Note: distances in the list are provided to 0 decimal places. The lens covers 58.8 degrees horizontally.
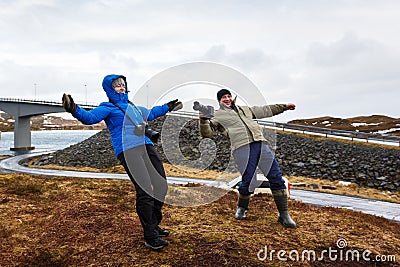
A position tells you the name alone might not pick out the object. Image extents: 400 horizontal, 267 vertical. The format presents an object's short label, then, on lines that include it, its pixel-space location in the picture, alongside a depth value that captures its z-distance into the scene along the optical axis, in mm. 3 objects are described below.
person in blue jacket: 5176
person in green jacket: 6516
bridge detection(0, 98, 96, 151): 54406
